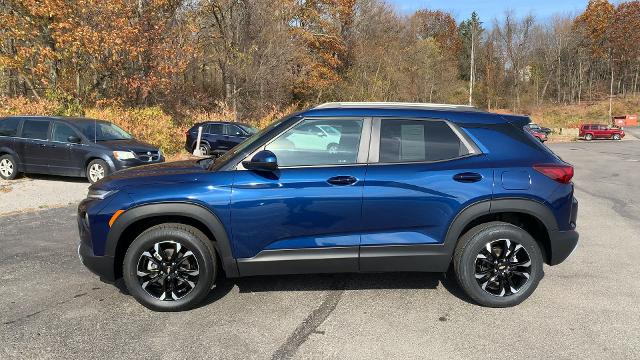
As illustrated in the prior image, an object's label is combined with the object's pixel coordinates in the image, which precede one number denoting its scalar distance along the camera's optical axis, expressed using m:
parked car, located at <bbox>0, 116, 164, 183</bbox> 10.70
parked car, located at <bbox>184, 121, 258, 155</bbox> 18.66
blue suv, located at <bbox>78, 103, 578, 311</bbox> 3.82
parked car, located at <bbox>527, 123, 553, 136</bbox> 35.47
